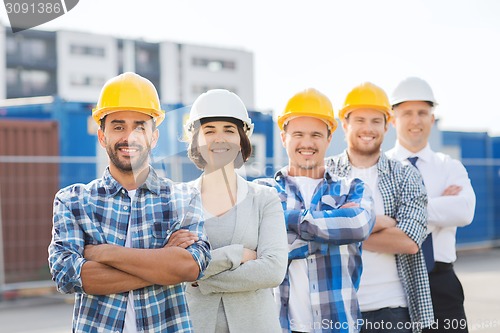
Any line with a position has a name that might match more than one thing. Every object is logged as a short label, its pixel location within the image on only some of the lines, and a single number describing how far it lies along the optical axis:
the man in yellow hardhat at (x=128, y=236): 3.13
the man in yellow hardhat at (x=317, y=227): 3.90
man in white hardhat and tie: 4.81
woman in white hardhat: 3.42
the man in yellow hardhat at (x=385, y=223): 4.30
